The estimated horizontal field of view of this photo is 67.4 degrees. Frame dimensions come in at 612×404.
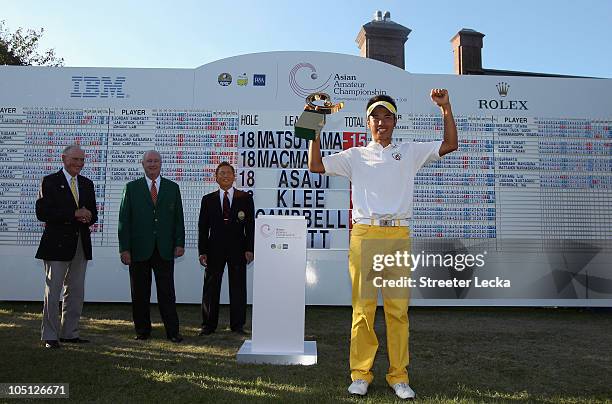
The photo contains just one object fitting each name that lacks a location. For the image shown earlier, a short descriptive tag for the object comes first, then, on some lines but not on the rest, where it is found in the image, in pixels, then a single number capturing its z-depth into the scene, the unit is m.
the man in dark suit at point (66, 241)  3.70
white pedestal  3.38
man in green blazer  4.01
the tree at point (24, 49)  15.78
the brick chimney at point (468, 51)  13.27
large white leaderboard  5.76
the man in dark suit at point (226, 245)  4.34
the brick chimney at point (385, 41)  13.14
